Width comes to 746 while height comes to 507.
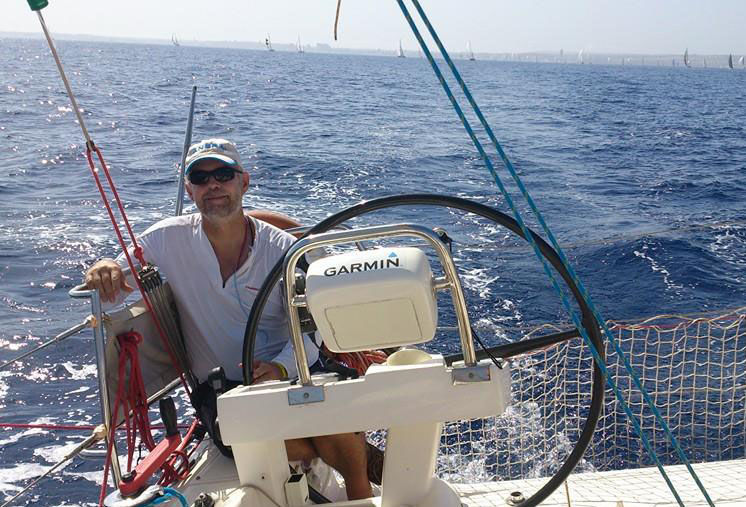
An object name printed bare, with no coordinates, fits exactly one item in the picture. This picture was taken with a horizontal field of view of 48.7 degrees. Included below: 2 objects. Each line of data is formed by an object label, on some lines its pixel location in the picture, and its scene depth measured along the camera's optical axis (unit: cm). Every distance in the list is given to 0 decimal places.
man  246
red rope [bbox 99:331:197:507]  226
